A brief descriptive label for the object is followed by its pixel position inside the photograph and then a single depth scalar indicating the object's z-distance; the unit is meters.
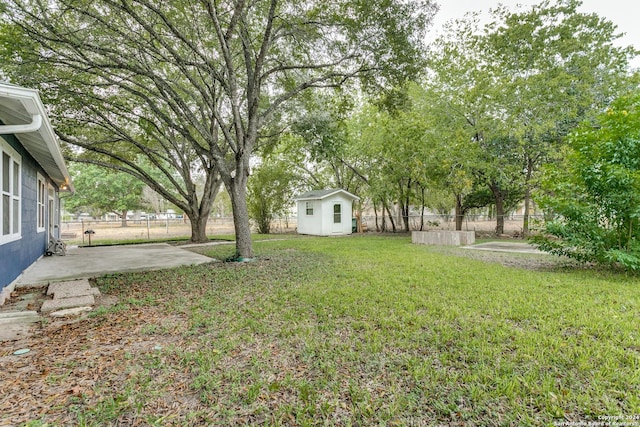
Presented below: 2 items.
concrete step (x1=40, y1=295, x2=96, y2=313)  3.80
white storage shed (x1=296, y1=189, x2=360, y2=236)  15.39
